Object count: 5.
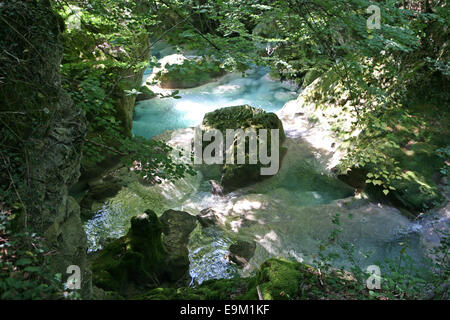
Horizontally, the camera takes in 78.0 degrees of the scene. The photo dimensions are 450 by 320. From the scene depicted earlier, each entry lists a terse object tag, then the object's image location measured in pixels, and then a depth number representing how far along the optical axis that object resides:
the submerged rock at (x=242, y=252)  5.44
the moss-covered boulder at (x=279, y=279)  2.94
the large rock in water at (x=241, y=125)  7.76
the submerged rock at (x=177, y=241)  5.03
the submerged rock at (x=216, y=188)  7.73
